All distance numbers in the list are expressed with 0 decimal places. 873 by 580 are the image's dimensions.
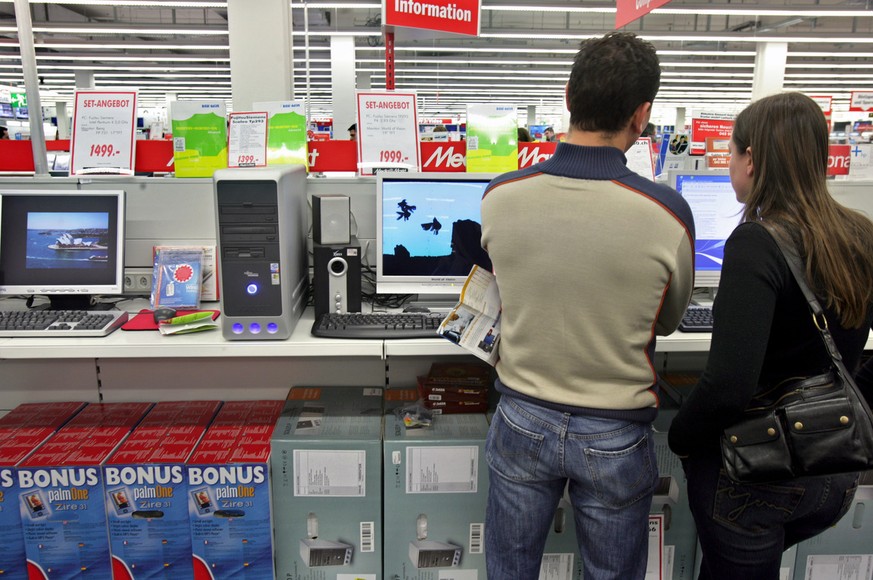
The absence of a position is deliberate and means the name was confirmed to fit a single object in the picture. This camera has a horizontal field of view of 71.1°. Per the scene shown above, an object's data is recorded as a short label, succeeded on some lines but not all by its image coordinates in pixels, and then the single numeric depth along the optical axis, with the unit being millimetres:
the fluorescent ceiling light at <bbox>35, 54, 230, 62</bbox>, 11258
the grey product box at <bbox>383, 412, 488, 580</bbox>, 1919
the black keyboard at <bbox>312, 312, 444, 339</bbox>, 1791
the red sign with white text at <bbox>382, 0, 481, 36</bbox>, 2646
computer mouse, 1842
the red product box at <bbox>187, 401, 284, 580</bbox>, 1871
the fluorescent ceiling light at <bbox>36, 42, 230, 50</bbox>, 10133
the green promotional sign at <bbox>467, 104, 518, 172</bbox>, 2209
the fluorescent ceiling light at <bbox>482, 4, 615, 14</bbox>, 7366
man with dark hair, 1101
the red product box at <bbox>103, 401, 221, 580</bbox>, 1867
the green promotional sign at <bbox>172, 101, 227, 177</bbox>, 2176
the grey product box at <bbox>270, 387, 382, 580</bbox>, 1918
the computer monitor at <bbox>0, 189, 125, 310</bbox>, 2057
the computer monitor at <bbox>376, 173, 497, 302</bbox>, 2100
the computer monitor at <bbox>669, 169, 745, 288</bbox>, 2193
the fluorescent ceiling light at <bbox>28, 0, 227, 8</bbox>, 7453
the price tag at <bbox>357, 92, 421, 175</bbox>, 2217
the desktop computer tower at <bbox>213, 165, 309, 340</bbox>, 1684
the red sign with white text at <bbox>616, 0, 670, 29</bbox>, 3322
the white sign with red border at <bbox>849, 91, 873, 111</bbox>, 8695
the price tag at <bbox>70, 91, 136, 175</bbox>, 2184
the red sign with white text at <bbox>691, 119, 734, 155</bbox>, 6208
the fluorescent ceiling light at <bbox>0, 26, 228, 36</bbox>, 9070
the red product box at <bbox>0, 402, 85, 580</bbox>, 1854
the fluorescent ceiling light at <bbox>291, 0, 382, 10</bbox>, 7536
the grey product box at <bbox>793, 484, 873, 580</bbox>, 2020
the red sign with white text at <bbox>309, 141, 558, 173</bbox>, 2281
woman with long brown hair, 1087
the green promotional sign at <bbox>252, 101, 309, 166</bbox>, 2229
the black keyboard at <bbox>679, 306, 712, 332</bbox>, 1848
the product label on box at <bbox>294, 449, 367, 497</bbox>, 1917
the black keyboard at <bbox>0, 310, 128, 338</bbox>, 1766
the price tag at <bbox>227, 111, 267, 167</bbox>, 2201
